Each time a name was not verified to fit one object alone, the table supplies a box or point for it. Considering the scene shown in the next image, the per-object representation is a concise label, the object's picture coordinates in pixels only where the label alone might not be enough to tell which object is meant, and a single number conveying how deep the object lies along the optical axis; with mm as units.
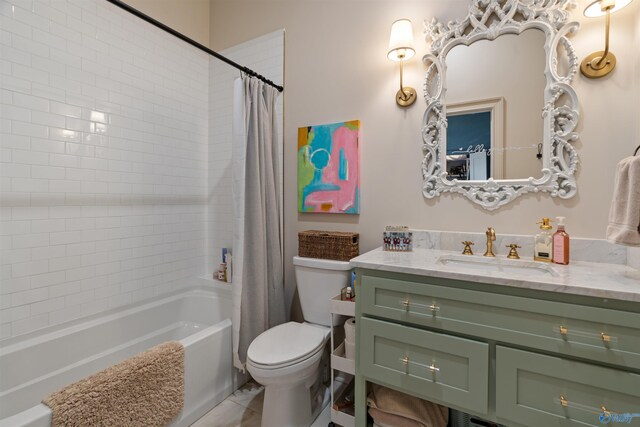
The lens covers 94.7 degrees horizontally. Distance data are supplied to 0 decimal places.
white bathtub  1527
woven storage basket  1779
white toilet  1437
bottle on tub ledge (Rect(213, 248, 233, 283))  2332
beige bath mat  1112
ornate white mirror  1409
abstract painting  1910
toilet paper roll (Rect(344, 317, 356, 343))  1463
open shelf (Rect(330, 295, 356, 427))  1481
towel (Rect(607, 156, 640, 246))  1021
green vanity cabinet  922
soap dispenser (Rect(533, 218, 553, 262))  1358
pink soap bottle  1300
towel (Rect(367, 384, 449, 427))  1327
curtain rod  1290
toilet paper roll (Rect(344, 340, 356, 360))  1457
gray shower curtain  1812
